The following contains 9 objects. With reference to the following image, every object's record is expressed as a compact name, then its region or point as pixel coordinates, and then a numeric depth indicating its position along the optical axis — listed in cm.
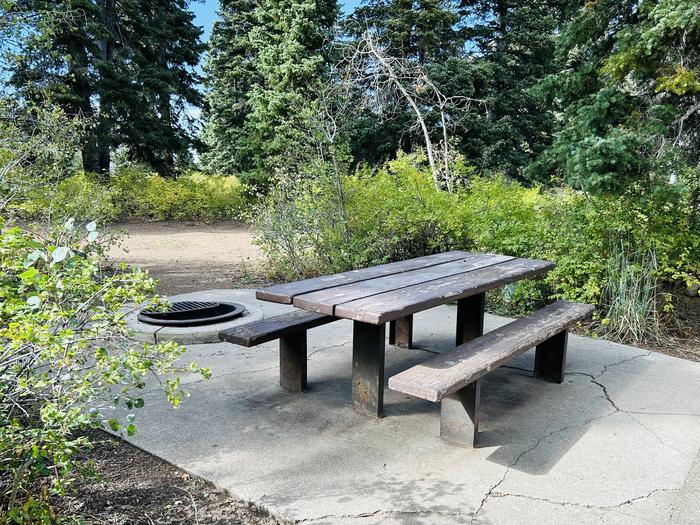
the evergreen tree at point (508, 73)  1670
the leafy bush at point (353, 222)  616
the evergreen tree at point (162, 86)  1609
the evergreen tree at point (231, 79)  2003
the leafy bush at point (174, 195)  1484
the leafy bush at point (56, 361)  156
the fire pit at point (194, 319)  416
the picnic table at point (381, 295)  262
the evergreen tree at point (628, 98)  462
